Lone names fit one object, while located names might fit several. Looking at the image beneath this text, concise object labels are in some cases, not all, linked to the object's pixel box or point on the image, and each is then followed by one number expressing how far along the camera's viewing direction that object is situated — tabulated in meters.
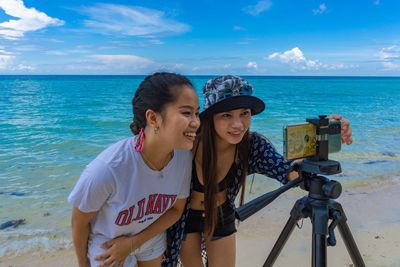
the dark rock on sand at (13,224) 3.84
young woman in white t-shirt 1.35
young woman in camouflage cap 1.68
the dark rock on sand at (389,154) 6.62
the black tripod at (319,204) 1.25
